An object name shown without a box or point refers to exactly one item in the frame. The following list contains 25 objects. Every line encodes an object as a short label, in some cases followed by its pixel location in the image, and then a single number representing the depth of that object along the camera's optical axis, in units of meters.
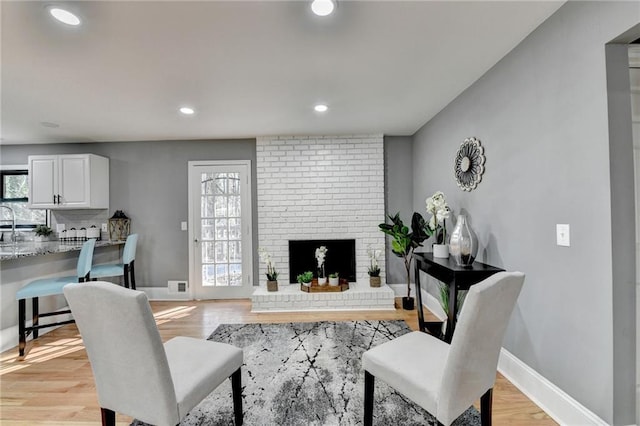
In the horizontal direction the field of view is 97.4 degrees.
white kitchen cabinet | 3.88
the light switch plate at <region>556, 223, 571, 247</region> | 1.58
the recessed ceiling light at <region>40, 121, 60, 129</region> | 3.30
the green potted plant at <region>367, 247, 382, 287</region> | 3.83
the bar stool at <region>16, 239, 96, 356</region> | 2.58
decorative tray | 3.73
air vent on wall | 4.18
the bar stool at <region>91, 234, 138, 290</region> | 3.36
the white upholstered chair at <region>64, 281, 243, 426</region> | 1.15
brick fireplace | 4.11
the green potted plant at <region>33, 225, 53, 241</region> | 3.96
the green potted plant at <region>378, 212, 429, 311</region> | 3.10
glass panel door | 4.19
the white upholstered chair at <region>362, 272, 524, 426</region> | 1.17
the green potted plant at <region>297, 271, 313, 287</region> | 3.80
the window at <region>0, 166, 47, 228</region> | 4.17
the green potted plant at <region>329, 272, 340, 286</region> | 3.79
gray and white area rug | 1.71
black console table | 2.06
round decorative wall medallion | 2.39
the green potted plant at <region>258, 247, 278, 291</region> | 3.80
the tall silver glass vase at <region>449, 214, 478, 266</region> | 2.19
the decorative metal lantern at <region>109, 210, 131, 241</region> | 4.07
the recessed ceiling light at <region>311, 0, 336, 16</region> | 1.47
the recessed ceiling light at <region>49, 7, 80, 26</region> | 1.51
